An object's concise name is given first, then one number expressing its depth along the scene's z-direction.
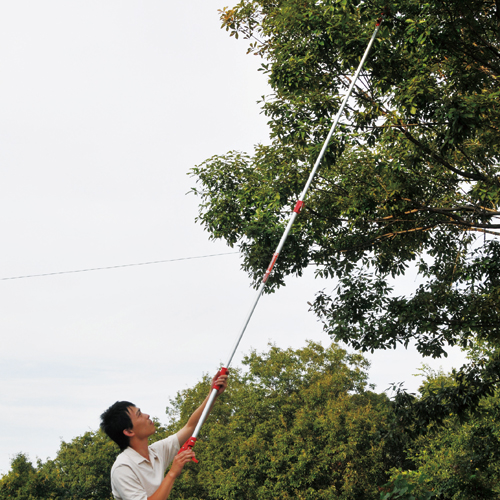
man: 3.05
